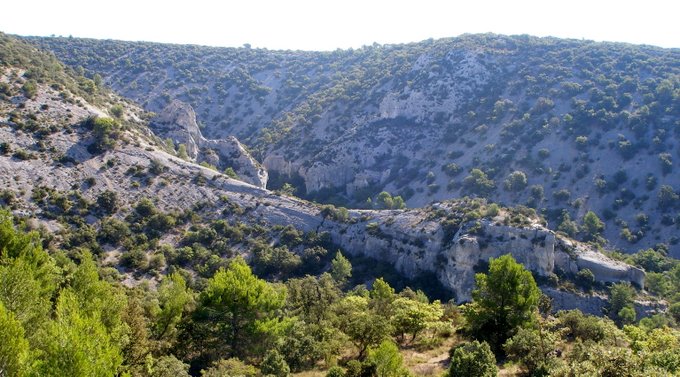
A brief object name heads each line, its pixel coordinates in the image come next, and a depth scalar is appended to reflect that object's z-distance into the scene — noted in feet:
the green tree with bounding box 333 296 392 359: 101.45
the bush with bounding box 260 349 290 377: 86.17
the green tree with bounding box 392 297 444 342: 113.39
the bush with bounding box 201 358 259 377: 80.12
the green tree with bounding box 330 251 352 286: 209.83
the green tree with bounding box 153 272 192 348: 103.96
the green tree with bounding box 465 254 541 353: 105.91
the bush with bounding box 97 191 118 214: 215.31
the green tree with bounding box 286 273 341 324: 126.31
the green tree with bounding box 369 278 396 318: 120.47
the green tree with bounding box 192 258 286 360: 108.88
